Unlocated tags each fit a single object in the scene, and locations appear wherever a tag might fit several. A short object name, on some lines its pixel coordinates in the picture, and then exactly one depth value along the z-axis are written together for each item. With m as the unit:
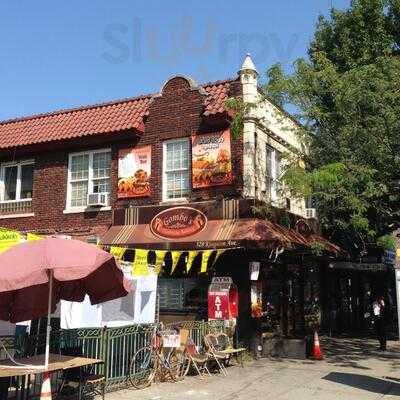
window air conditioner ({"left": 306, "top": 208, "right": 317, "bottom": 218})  20.00
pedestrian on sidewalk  17.53
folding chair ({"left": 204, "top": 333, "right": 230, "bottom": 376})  12.52
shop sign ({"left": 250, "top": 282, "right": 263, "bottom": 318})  15.42
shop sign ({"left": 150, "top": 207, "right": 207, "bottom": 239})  16.16
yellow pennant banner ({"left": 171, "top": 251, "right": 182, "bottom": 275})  15.12
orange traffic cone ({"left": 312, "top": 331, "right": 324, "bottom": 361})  15.17
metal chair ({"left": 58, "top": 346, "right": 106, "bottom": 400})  8.76
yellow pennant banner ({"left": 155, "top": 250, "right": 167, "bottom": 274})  15.19
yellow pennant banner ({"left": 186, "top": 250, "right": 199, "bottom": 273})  14.90
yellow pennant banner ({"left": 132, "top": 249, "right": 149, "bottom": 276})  12.34
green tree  14.63
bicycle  11.27
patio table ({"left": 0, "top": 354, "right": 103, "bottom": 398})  7.50
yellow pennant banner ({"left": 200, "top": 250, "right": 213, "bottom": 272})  14.67
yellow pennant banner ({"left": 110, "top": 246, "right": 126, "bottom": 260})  13.57
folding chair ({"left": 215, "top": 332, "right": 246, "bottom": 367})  13.12
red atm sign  14.62
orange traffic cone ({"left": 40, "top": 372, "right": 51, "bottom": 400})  7.05
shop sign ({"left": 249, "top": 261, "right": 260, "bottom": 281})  14.93
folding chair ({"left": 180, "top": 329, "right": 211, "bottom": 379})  11.98
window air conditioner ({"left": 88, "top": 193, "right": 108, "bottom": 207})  17.98
